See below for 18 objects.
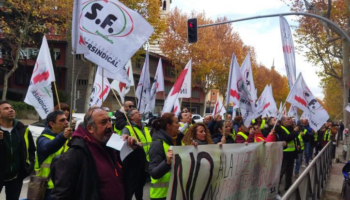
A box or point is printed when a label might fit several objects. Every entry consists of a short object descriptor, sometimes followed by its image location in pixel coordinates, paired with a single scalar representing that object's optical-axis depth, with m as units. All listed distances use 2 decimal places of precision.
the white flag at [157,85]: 11.24
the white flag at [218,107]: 13.73
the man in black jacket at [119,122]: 6.53
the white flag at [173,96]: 8.76
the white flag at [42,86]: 6.21
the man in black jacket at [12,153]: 4.60
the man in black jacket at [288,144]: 8.30
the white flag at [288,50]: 8.18
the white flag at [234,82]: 7.26
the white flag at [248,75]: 8.39
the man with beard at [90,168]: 2.65
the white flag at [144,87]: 10.17
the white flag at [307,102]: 8.30
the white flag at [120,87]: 10.50
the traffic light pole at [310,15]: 11.76
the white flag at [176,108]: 12.05
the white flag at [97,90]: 9.38
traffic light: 14.45
